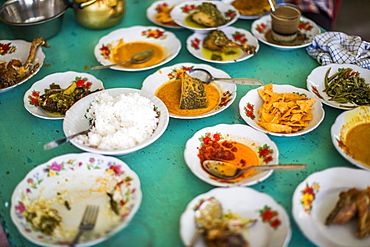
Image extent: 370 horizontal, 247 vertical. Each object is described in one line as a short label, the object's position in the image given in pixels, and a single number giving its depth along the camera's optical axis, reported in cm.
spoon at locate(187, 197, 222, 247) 118
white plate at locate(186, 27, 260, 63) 221
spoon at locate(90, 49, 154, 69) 219
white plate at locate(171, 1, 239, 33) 246
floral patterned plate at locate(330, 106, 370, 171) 150
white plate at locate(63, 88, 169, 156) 145
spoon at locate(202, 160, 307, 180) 134
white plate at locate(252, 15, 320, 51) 232
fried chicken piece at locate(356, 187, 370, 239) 116
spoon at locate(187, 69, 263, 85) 184
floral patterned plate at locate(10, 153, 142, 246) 125
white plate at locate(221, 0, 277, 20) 254
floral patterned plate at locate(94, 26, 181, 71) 222
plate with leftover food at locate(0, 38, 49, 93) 192
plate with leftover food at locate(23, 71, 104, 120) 177
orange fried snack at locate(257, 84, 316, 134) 161
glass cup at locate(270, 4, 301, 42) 215
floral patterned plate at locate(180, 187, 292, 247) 116
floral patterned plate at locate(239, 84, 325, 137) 160
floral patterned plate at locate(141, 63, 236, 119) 182
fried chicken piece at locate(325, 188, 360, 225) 118
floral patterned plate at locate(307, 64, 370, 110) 183
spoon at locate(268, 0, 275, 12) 222
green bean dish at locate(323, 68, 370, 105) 177
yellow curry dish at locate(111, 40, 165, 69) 218
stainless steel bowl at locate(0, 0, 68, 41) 222
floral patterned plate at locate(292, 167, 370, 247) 119
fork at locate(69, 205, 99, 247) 125
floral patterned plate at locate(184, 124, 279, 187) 136
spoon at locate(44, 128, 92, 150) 142
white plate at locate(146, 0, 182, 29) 257
